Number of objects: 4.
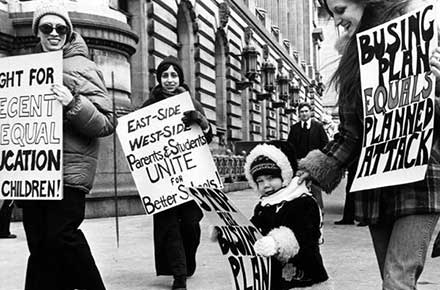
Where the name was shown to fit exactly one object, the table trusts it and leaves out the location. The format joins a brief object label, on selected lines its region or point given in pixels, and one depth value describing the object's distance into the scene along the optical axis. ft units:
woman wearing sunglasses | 11.76
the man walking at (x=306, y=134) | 29.96
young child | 10.45
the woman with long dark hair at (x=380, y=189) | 8.56
